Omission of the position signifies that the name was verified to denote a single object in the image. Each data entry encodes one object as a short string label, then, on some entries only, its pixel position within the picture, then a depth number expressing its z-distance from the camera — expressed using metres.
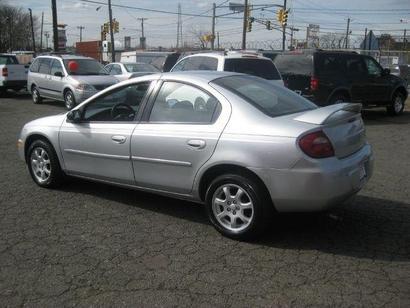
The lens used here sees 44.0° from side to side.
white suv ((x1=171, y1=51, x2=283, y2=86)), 10.50
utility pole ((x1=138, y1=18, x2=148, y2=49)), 92.12
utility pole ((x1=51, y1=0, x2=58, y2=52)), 28.81
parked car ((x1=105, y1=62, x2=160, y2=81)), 18.56
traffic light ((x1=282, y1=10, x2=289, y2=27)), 40.91
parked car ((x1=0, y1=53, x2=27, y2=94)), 20.66
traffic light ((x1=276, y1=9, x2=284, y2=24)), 41.22
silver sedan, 4.20
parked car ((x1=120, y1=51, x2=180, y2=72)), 28.24
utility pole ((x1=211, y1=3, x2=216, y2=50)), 56.36
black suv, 12.42
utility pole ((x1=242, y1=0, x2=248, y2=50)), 41.52
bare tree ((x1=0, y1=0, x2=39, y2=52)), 73.88
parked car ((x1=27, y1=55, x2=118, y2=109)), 15.59
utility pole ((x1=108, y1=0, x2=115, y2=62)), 43.46
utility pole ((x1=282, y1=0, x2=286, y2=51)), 44.96
